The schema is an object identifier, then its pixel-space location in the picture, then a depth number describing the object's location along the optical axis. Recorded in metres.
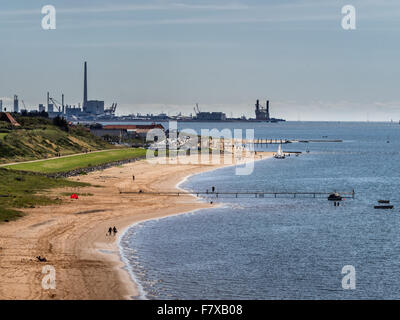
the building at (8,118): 183.50
